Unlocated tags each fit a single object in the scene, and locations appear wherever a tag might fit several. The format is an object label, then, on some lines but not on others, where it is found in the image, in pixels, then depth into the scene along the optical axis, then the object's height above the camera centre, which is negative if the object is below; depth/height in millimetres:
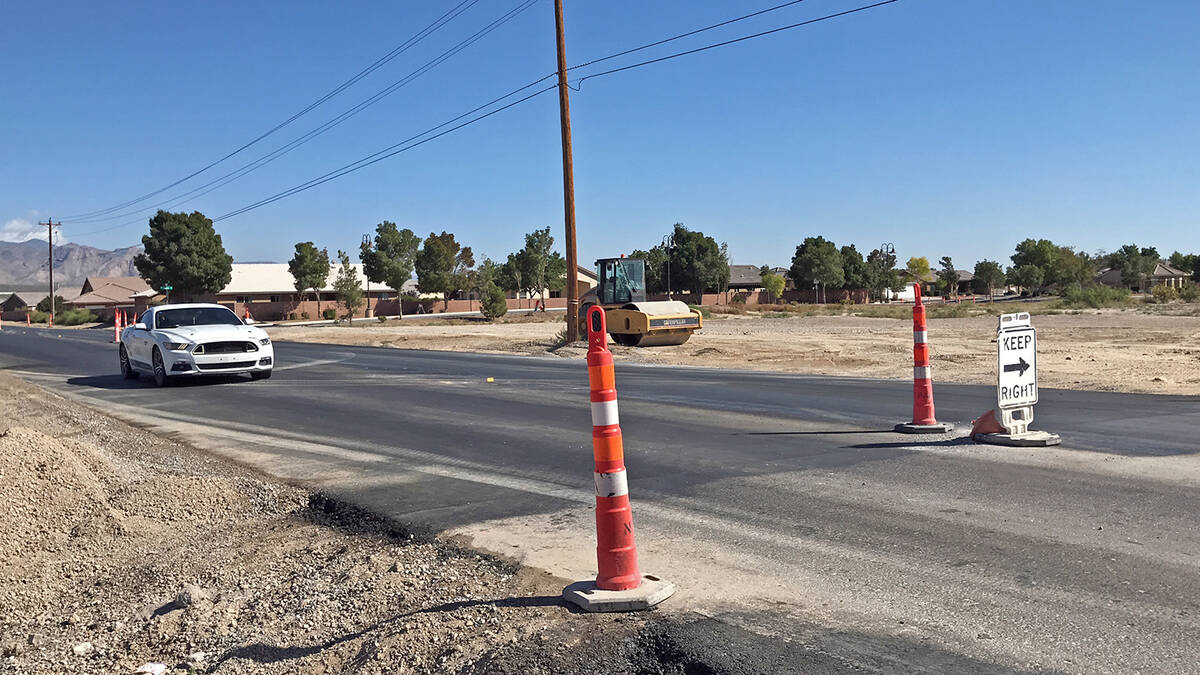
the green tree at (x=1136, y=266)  124500 +2385
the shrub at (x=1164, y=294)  68750 -819
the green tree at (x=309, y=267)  82312 +4121
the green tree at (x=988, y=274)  131500 +2213
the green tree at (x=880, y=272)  120112 +2760
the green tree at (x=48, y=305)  100000 +1994
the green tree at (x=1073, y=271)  120188 +2001
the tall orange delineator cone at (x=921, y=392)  9336 -1007
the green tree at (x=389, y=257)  80875 +4646
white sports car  16297 -457
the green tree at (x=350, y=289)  70188 +1771
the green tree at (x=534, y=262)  104062 +4919
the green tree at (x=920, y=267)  142025 +3887
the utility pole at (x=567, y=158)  29516 +4571
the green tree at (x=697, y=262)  108000 +4312
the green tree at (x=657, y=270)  108750 +3616
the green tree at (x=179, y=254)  79500 +5485
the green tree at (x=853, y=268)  119188 +3329
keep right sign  8641 -693
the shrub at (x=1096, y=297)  64125 -833
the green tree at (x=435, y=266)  84438 +3900
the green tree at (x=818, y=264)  112500 +3834
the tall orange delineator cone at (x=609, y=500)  4500 -958
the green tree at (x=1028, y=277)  126812 +1496
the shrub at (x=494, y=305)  68500 +193
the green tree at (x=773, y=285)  117938 +1533
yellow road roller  27719 -296
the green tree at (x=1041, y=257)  132000 +4368
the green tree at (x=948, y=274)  114806 +2296
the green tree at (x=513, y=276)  105312 +3546
